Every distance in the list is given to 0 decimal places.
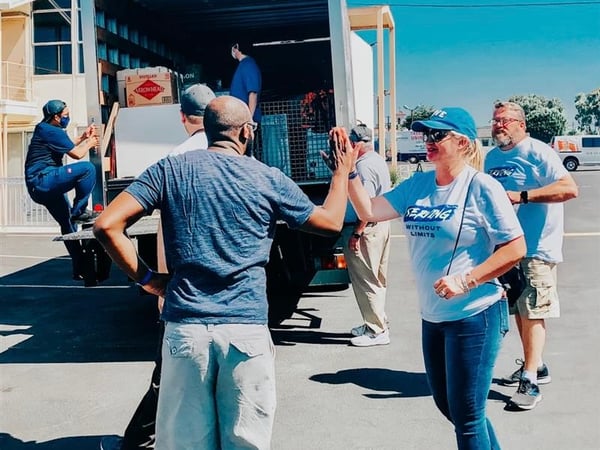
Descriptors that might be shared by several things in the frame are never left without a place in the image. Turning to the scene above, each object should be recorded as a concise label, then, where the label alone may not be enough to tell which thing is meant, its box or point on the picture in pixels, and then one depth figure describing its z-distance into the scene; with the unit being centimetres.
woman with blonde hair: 301
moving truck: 582
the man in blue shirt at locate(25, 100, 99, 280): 609
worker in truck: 689
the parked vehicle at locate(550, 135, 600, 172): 3978
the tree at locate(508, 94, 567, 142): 8256
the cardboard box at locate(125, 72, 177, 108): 706
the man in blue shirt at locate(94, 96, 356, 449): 251
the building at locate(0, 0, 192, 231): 1680
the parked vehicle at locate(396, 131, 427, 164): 6012
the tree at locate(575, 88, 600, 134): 10175
